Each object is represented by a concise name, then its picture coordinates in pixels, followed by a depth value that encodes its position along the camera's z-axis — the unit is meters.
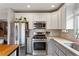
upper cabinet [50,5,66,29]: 2.81
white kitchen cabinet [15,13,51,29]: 2.83
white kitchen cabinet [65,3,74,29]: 1.65
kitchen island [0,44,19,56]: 0.96
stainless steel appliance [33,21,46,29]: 2.76
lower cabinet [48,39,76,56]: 1.08
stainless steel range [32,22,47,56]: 2.60
